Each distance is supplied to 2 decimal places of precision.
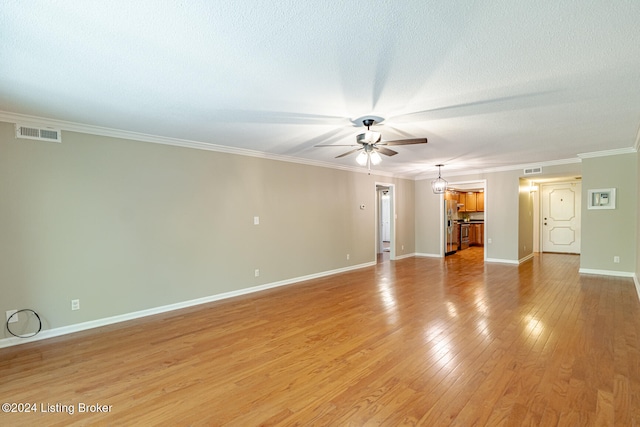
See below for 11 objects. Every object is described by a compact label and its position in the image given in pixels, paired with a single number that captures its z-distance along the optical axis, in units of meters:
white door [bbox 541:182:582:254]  8.78
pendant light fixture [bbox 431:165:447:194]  7.09
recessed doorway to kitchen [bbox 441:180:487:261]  8.65
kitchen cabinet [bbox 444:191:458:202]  8.76
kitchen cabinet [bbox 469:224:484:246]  10.97
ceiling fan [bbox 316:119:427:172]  3.35
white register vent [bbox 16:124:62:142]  3.18
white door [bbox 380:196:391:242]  10.96
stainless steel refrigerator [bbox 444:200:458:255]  8.73
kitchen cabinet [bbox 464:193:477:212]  10.65
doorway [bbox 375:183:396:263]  8.12
